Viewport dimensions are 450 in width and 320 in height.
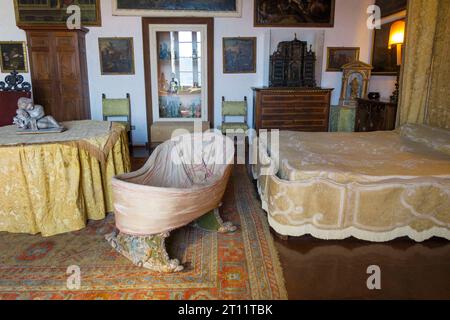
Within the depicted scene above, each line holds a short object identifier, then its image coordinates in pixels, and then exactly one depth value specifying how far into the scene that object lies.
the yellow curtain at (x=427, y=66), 4.51
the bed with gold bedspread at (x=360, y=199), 3.19
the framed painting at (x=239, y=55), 7.32
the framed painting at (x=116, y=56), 7.16
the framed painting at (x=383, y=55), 6.88
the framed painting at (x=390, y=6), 6.31
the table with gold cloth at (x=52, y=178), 3.29
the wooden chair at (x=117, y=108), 7.27
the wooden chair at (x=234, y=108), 7.48
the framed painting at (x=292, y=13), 7.18
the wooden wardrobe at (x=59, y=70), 6.54
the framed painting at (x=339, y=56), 7.47
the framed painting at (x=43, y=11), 6.83
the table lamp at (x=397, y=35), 6.30
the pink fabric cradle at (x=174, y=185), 2.77
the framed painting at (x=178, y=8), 6.99
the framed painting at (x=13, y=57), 6.98
